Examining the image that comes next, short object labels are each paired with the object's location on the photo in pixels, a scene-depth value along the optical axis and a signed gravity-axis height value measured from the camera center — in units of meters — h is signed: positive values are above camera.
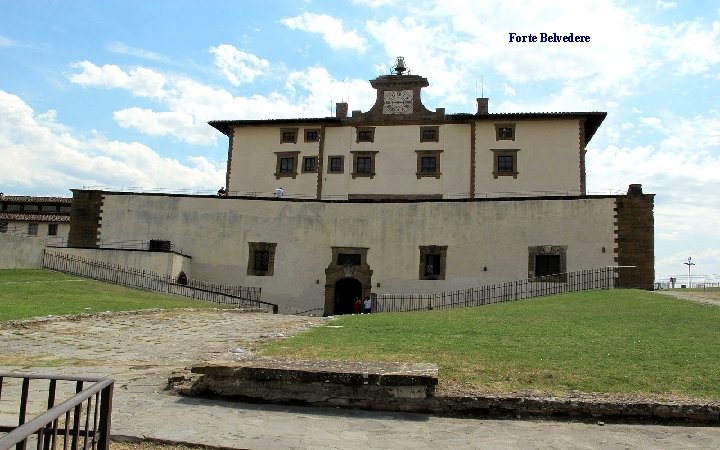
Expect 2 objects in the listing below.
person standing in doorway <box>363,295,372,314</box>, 32.09 -1.40
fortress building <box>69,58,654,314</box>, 31.83 +3.83
